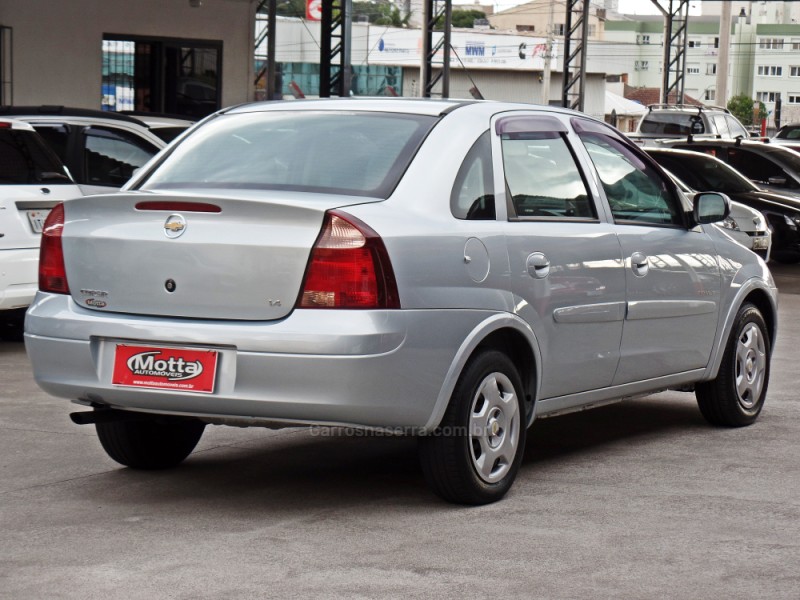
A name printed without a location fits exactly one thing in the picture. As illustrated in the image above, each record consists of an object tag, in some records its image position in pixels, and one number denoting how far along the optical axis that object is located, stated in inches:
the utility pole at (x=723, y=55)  1947.6
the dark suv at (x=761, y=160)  832.3
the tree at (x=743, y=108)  4820.4
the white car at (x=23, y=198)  401.7
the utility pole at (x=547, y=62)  2975.9
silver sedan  208.5
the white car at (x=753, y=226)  686.5
